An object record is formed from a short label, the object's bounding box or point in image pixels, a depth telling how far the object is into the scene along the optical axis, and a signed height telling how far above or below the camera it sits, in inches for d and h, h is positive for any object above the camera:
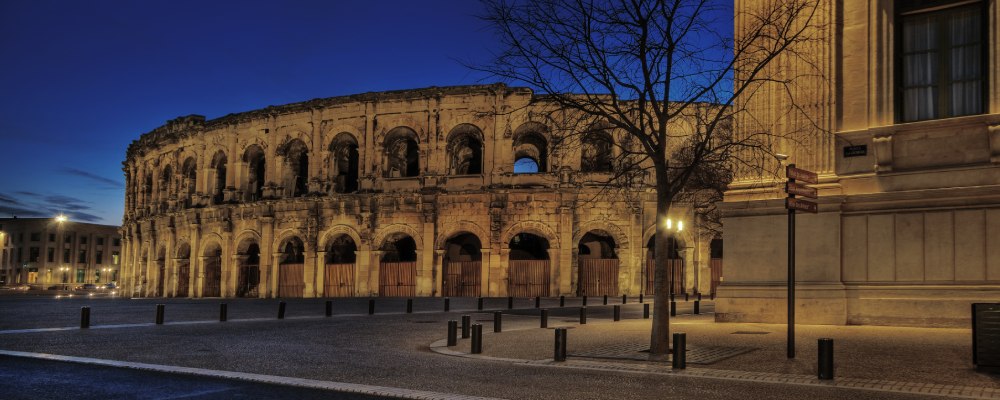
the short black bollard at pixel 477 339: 479.8 -44.8
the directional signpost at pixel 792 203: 410.3 +36.0
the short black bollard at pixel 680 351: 388.5 -39.6
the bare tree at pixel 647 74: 461.7 +118.2
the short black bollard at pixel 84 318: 697.0 -55.5
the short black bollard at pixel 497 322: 639.1 -45.8
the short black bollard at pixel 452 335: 532.7 -47.4
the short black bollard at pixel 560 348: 431.2 -43.9
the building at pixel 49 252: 4478.3 +5.7
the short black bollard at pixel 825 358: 346.6 -36.8
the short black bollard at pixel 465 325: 583.8 -44.6
